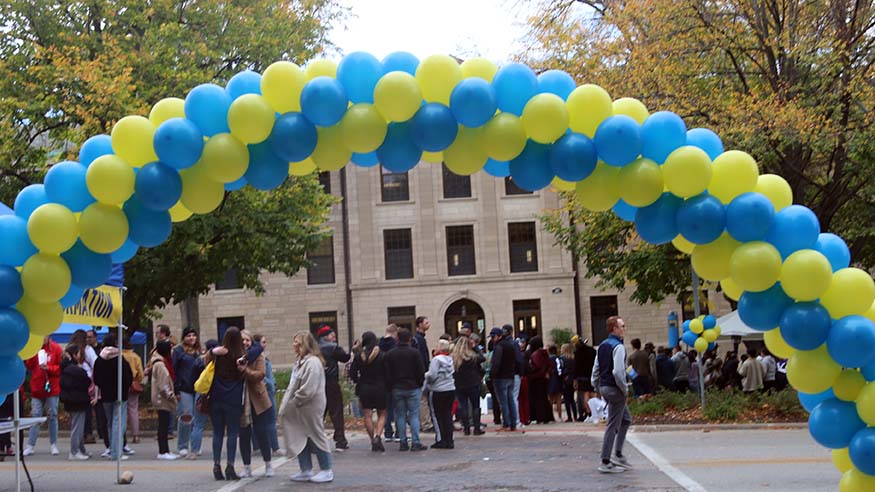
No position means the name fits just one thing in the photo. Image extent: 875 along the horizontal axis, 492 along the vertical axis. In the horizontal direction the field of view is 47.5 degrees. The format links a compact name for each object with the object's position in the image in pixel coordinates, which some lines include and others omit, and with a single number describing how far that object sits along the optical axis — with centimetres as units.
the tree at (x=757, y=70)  1834
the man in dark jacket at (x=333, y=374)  1541
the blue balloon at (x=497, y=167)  755
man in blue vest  1209
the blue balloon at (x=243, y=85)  718
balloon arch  659
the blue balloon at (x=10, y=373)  709
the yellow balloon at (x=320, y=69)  715
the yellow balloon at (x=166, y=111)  726
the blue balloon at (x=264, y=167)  718
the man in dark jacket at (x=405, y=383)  1568
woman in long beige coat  1217
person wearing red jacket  1591
